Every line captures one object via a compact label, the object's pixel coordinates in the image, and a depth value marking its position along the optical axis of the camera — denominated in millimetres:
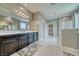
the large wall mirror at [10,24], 1725
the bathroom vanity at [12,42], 1392
